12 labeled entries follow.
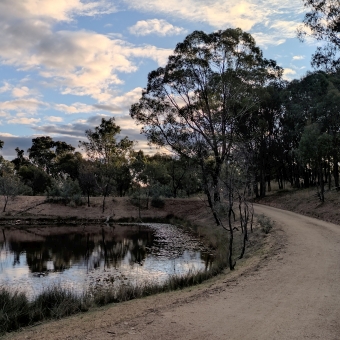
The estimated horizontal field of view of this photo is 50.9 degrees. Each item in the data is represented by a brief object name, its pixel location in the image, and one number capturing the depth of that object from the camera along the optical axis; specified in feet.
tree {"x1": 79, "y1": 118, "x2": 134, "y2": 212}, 139.33
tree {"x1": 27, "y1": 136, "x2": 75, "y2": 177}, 268.82
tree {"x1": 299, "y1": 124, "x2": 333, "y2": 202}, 85.46
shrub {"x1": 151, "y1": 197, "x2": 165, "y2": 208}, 143.54
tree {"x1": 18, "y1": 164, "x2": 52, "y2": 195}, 213.46
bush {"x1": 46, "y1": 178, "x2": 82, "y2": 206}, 142.31
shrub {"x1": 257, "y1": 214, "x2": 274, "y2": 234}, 61.82
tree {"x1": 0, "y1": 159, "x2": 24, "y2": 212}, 131.75
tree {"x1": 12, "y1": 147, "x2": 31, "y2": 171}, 270.46
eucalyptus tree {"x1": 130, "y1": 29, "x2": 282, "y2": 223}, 93.15
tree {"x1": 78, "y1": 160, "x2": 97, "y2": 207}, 149.07
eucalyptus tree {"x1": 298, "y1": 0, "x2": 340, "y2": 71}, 64.13
